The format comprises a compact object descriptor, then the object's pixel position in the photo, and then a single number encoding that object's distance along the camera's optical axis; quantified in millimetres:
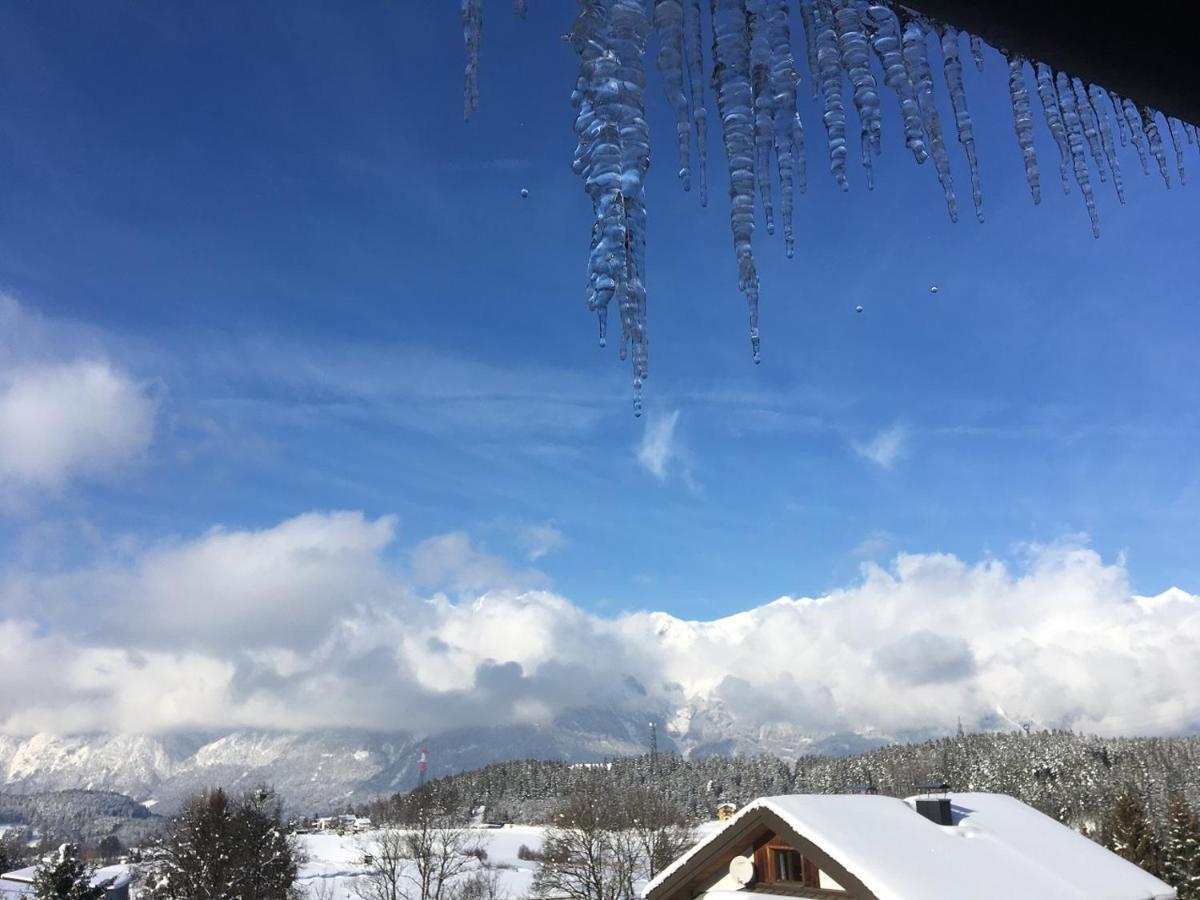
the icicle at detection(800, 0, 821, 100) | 2008
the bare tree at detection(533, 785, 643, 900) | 43375
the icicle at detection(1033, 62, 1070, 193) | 2562
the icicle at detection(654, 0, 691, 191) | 1919
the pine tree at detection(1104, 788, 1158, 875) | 38750
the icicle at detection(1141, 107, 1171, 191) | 2355
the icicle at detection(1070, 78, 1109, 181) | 2551
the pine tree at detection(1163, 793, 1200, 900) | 37469
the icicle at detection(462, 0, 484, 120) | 1913
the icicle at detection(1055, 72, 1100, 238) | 2555
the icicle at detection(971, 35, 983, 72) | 2345
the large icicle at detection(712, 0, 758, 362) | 1905
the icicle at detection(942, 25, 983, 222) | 2195
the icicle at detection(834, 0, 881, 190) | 1945
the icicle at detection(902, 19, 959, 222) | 2160
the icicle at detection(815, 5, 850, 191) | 2156
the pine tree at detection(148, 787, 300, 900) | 36094
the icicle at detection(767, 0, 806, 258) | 2564
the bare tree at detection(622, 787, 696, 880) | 45656
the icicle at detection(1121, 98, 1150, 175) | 2385
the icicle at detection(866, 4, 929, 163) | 1907
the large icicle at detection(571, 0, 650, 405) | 1820
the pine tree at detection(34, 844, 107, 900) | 28781
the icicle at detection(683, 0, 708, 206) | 2273
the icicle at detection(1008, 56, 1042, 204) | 2404
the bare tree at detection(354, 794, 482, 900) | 49438
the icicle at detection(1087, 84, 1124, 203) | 2566
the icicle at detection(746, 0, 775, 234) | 1895
